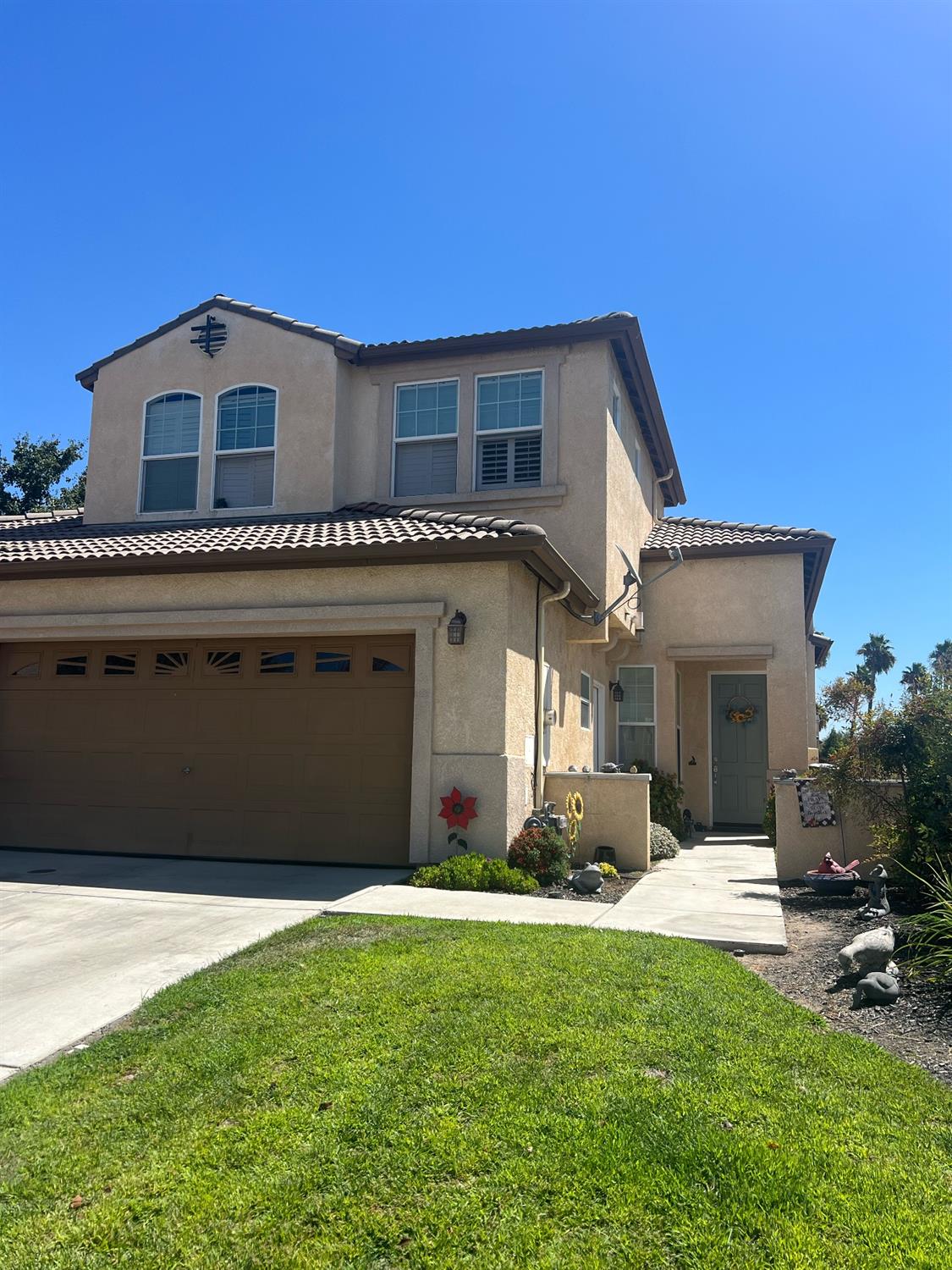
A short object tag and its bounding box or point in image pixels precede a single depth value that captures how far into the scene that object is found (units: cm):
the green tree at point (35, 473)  2814
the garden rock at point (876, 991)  535
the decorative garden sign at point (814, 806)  1015
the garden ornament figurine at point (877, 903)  760
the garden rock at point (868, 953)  573
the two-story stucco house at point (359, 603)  1020
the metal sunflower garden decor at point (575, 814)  1122
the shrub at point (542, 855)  963
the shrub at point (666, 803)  1504
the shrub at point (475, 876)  905
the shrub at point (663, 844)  1248
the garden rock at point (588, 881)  932
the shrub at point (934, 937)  575
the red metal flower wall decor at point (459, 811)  973
